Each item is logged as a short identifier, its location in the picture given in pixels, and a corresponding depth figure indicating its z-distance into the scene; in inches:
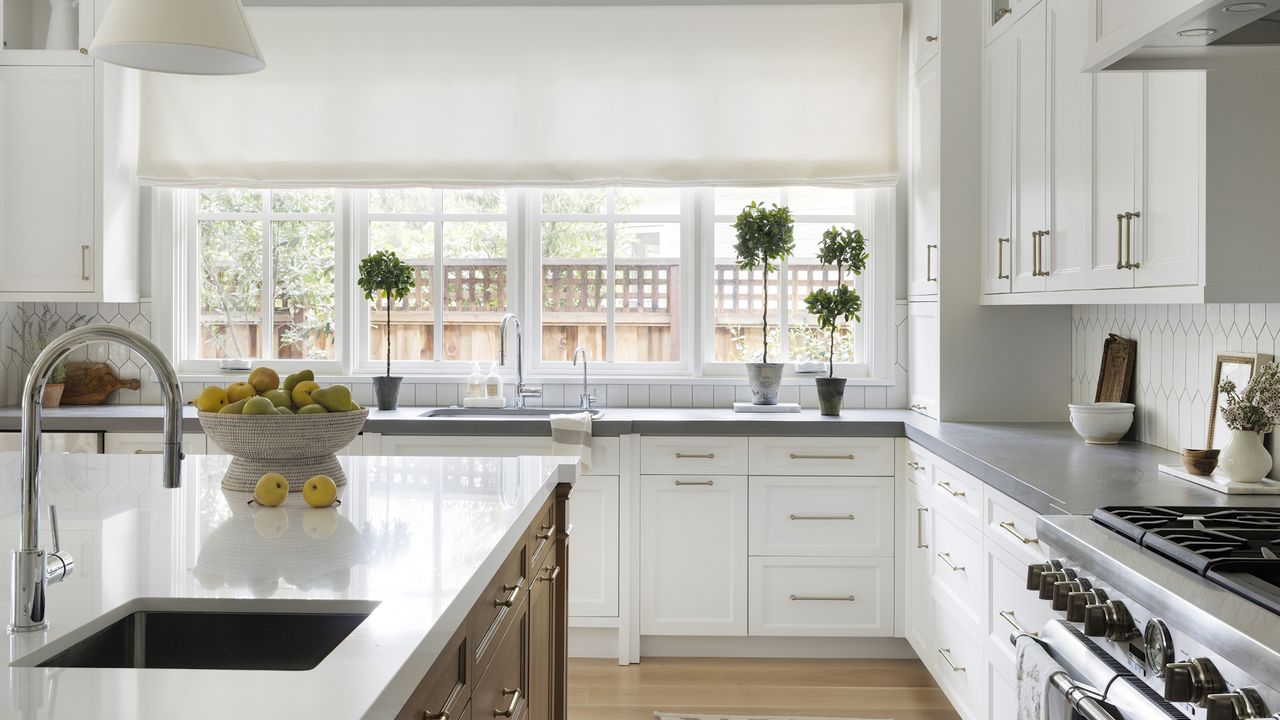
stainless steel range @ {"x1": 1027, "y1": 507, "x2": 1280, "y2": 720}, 50.0
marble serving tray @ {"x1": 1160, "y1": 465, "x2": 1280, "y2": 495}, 86.4
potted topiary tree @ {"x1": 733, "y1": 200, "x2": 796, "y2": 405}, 161.2
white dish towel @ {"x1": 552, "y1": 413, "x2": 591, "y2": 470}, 143.8
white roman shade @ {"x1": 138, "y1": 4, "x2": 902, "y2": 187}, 167.2
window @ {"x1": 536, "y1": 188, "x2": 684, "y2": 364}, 176.1
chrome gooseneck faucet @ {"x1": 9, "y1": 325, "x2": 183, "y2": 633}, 43.0
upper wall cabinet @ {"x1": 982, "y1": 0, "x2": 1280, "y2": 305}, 85.8
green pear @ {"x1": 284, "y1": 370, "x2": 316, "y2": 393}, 81.8
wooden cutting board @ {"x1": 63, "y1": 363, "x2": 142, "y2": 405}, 170.1
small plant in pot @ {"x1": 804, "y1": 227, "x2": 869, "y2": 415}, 157.9
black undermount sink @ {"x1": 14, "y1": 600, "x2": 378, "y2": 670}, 50.2
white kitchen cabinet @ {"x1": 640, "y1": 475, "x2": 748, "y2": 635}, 148.5
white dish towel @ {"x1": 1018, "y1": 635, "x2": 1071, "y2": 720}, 66.2
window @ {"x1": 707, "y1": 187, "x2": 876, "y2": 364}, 173.9
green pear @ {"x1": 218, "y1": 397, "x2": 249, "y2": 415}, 77.5
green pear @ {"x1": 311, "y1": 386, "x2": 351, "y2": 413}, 80.2
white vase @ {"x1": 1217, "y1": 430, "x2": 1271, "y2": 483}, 88.0
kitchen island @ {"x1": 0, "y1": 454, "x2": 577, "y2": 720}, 38.4
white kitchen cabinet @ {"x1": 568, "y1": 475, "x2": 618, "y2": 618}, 148.4
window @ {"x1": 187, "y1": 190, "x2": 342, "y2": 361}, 179.0
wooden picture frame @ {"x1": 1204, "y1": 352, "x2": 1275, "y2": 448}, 97.5
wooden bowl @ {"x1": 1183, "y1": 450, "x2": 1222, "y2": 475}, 92.9
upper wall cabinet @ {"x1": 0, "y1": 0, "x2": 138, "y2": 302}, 158.1
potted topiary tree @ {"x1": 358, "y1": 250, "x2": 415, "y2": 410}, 163.2
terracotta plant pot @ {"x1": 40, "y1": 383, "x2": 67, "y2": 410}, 164.9
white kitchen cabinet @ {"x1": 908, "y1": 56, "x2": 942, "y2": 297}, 146.8
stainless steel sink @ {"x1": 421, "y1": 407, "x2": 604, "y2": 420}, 161.2
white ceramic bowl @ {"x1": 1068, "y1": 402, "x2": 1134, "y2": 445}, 118.6
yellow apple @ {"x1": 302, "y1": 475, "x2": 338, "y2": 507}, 73.5
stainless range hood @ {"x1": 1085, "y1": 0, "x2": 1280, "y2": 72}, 58.6
